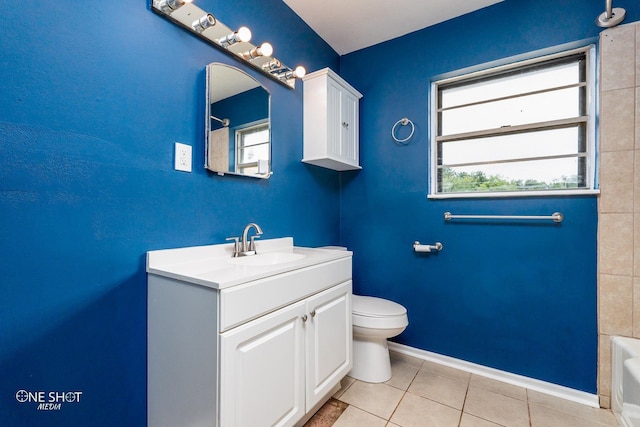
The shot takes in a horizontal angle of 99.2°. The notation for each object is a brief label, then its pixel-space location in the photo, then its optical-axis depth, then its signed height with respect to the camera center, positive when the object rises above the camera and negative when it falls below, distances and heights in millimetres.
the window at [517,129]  1676 +565
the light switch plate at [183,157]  1230 +249
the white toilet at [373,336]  1680 -777
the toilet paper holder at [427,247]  1955 -250
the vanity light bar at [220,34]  1175 +874
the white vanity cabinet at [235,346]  908 -514
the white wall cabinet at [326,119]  1895 +671
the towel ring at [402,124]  2080 +653
